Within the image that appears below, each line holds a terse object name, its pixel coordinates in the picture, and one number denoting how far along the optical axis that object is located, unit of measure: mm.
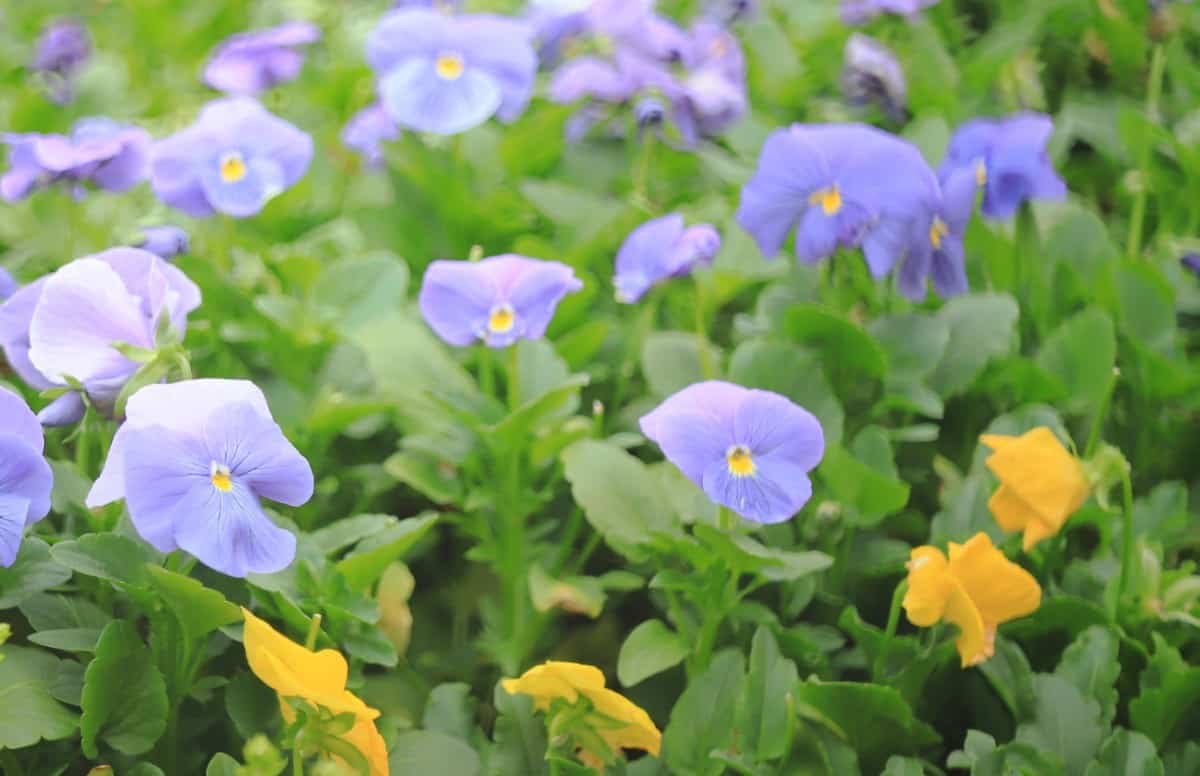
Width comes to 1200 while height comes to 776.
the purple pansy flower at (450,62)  1462
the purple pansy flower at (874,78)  1509
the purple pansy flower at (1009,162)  1417
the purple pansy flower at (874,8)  1532
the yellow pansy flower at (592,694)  1296
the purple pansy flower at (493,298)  1353
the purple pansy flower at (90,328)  1300
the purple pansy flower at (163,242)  1393
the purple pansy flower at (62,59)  1587
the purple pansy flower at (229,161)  1413
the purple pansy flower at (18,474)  1270
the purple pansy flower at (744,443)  1304
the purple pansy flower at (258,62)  1522
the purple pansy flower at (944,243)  1373
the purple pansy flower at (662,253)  1378
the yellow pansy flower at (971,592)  1317
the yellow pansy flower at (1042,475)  1334
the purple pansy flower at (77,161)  1388
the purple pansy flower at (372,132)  1513
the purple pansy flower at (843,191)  1360
